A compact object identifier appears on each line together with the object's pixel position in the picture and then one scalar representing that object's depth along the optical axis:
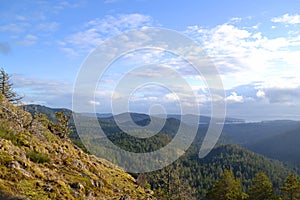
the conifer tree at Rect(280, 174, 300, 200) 67.81
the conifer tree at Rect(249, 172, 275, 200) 71.88
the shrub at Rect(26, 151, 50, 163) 19.55
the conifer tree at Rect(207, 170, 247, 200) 71.50
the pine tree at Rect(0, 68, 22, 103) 38.50
